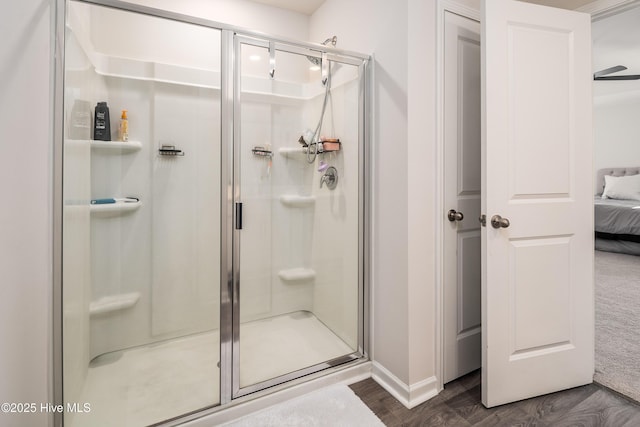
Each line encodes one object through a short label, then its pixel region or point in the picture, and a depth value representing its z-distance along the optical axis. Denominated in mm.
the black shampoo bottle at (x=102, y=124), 1748
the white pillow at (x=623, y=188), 5332
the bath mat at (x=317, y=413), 1497
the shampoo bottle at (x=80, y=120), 1407
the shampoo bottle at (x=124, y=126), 1855
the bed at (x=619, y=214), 4547
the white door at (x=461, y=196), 1763
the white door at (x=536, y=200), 1581
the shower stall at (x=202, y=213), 1538
